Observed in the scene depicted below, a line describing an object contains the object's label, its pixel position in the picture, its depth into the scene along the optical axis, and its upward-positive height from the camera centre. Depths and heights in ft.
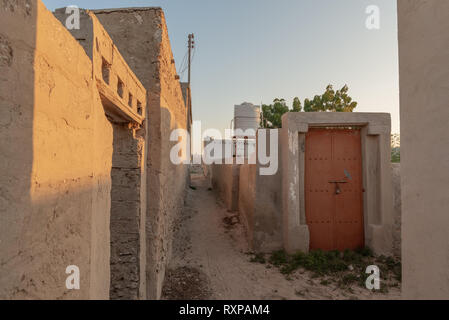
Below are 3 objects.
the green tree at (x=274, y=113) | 45.73 +11.67
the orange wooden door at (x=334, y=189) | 17.37 -1.45
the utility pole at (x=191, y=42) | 52.47 +29.67
